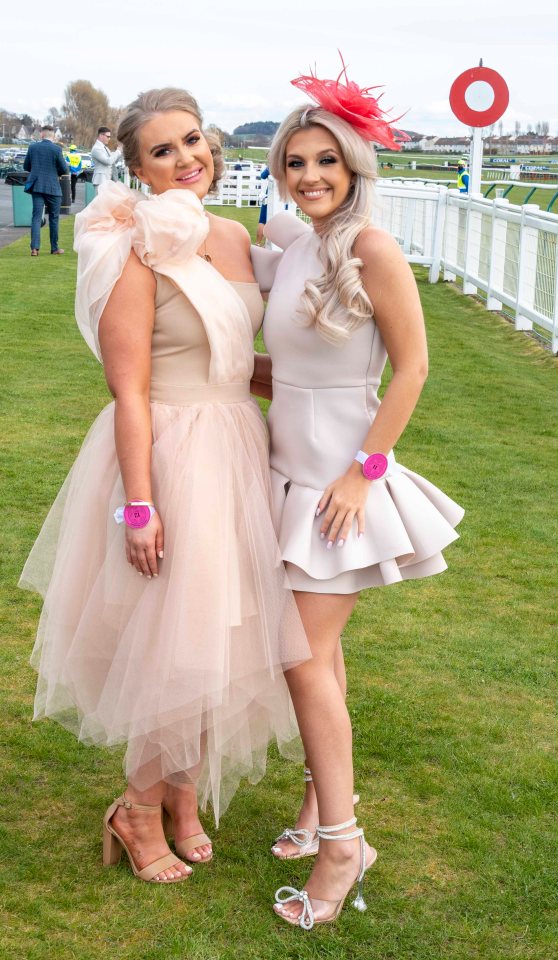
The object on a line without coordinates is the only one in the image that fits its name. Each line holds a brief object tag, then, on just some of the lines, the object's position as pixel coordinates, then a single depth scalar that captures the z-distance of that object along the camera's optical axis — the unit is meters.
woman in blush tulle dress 2.78
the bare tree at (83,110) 128.12
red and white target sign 16.97
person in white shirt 22.45
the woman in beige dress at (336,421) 2.68
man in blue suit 17.84
